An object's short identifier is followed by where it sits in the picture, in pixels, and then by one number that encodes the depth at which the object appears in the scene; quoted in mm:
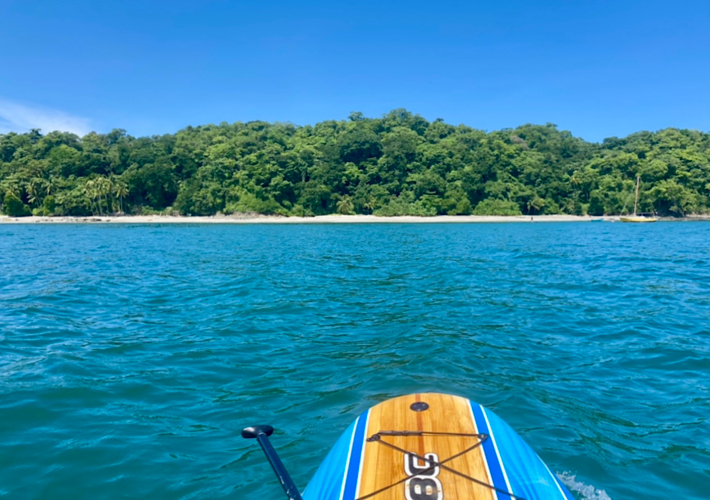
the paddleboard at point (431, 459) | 3113
